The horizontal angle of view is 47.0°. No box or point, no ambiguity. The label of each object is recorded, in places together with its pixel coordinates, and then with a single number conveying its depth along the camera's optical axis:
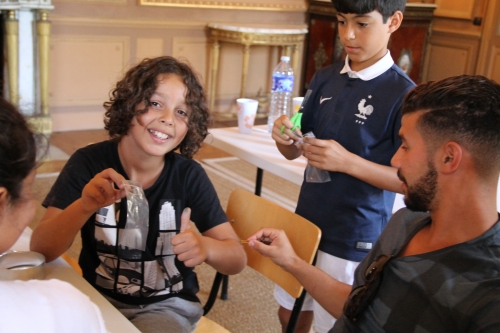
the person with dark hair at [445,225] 0.97
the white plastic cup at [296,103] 2.73
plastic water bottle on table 2.97
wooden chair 1.59
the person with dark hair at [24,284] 0.72
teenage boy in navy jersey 1.70
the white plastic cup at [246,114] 2.67
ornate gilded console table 5.40
